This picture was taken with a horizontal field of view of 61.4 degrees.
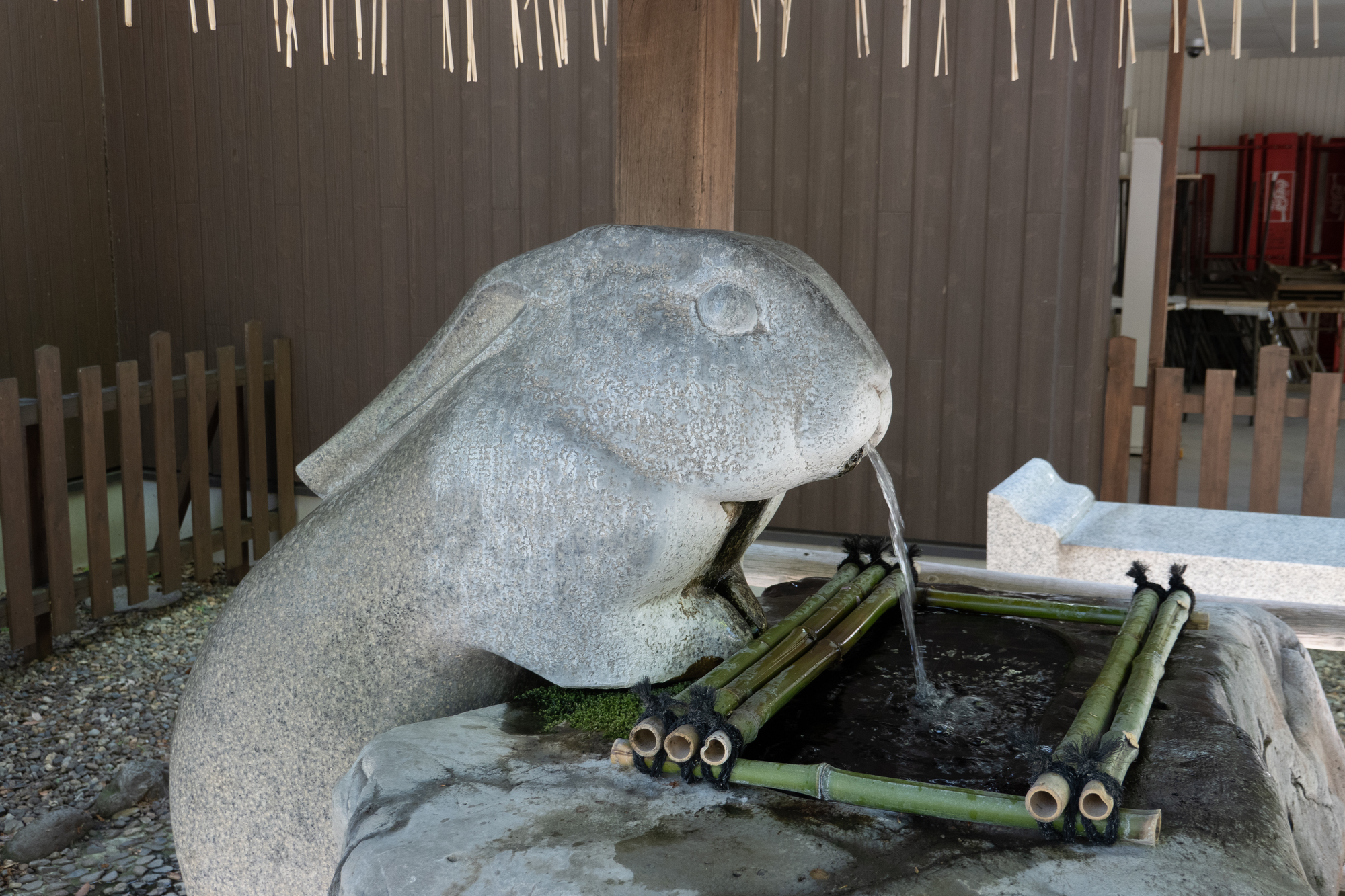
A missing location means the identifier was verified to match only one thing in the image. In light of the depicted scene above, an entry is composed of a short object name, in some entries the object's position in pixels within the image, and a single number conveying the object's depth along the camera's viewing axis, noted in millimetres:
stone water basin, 1532
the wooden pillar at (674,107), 2637
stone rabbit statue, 1867
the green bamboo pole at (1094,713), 1573
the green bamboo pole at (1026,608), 2523
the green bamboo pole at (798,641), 1905
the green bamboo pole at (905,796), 1586
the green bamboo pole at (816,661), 1855
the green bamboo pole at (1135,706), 1573
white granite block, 3637
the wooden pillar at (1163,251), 4879
